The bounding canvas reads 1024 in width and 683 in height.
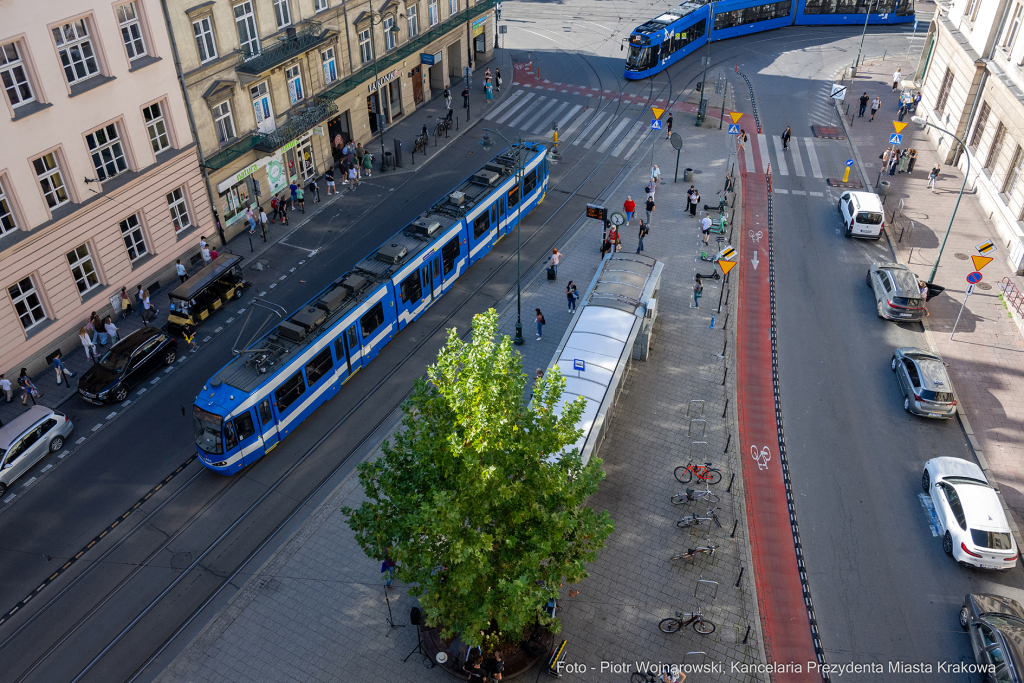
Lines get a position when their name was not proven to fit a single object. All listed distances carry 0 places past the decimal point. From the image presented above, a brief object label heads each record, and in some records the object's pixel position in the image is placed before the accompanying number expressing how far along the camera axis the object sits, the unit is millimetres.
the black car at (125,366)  32906
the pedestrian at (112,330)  36031
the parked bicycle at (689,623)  24766
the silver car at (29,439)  29469
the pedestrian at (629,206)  44344
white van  43219
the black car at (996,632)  22406
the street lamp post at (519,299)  36031
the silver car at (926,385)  31980
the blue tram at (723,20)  63750
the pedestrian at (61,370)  33969
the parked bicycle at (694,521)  28094
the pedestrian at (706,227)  43344
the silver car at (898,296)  37156
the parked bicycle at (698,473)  29547
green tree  19078
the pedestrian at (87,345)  35188
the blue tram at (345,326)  28953
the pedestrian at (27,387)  32719
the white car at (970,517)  26125
